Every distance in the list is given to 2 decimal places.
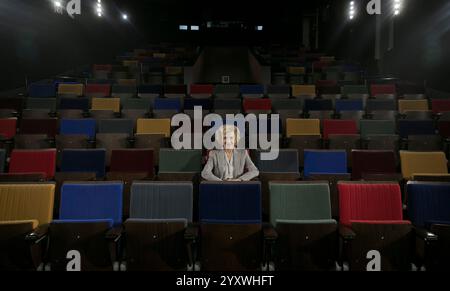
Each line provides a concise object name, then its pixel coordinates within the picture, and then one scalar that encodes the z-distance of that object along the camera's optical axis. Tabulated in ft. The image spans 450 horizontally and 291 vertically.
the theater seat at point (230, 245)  8.80
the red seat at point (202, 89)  26.23
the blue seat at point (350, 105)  21.36
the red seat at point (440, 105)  21.47
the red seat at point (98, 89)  25.01
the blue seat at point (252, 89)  25.67
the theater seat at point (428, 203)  10.01
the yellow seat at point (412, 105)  21.70
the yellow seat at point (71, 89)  24.79
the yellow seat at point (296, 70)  32.01
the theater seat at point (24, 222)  8.52
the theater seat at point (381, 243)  8.88
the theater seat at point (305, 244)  8.75
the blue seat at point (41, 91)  23.90
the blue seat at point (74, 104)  21.45
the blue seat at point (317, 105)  21.68
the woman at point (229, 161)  11.88
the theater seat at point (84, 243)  8.79
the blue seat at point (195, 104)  21.75
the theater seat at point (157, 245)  8.75
